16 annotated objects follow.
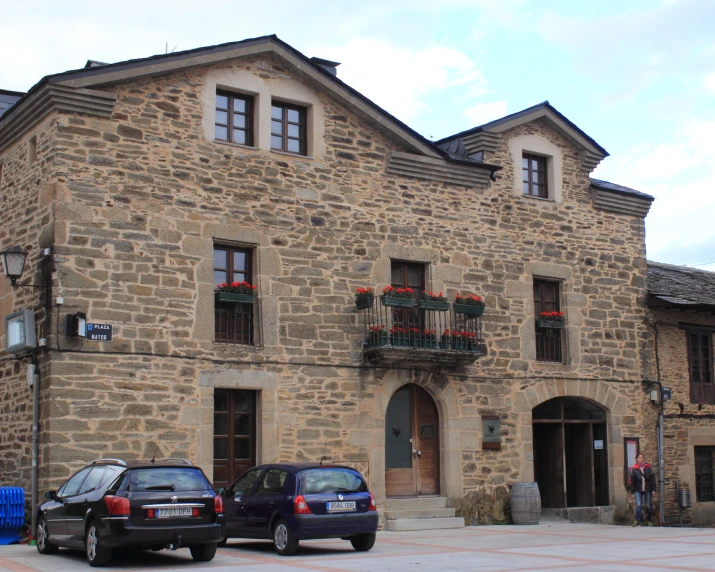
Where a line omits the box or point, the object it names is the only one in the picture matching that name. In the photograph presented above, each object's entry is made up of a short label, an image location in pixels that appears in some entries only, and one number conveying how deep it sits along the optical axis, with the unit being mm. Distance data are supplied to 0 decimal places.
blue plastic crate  14492
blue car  12828
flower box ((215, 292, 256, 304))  16500
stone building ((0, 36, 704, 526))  15516
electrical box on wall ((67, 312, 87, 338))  14914
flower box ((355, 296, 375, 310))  17547
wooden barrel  18828
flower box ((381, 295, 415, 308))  17438
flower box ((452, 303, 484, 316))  18375
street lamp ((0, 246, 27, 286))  15195
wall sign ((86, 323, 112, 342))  15102
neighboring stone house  21797
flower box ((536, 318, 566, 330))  20203
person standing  20266
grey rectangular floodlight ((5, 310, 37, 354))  15227
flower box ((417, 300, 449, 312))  18036
